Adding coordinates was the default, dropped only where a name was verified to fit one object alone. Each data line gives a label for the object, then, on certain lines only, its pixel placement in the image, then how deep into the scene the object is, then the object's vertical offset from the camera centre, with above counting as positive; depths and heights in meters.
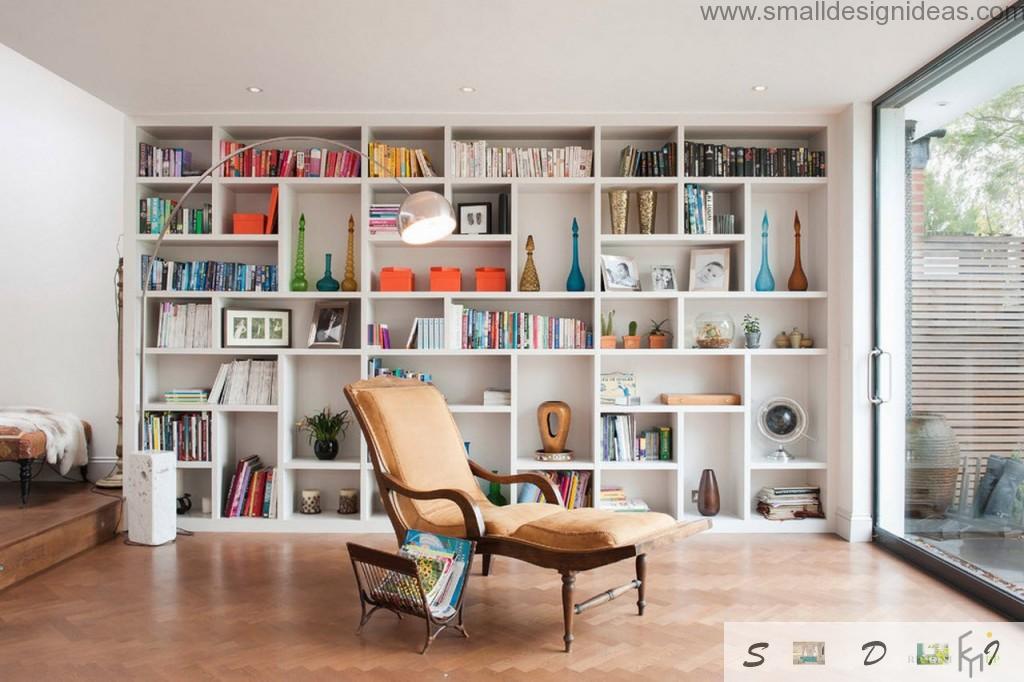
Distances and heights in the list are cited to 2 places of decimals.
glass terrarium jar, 5.05 +0.09
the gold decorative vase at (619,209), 5.08 +0.87
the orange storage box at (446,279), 5.05 +0.41
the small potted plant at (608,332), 5.05 +0.08
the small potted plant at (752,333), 5.02 +0.07
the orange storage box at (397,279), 5.05 +0.42
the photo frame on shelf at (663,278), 5.17 +0.43
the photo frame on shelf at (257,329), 5.00 +0.10
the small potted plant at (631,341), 5.07 +0.02
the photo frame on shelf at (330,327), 5.07 +0.11
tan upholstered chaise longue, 3.03 -0.71
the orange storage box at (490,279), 5.05 +0.41
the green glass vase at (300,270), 5.07 +0.47
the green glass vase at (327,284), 5.05 +0.38
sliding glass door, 3.36 +0.13
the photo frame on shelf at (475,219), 5.12 +0.81
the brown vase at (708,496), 5.02 -0.97
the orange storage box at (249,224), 5.02 +0.76
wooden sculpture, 5.00 -0.55
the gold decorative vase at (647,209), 5.09 +0.87
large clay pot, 3.85 -0.62
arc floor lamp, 3.65 +0.58
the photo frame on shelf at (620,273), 5.07 +0.46
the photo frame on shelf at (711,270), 5.11 +0.48
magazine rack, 3.02 -0.98
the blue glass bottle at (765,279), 5.06 +0.41
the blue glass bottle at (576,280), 5.07 +0.41
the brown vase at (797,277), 5.05 +0.43
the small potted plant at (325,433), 5.03 -0.57
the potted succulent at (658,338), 5.11 +0.04
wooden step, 3.86 -0.99
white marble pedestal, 4.55 -0.89
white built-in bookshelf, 5.00 +0.27
